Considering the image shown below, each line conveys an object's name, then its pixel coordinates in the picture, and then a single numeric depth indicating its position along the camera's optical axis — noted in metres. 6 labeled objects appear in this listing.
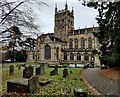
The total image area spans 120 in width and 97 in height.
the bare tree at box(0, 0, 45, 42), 6.10
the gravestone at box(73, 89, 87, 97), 3.52
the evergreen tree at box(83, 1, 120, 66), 9.37
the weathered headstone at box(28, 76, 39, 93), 4.48
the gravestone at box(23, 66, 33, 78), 6.77
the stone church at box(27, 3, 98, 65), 29.62
